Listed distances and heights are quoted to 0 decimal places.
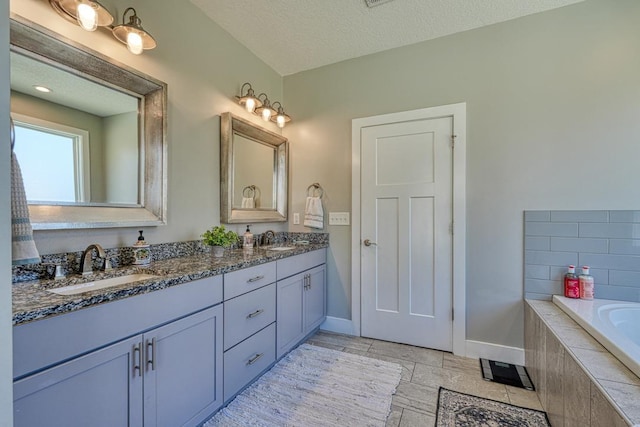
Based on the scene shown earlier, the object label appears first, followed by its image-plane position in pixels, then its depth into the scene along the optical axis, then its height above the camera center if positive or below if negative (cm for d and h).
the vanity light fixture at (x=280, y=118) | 280 +92
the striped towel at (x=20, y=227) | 81 -5
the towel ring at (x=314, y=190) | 286 +20
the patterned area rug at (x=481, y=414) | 155 -117
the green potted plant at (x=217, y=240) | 192 -20
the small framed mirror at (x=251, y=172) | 225 +34
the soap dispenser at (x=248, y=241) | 232 -26
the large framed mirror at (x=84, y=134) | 128 +40
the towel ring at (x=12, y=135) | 59 +17
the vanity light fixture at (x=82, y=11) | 131 +94
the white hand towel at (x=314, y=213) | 277 -3
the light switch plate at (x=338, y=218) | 275 -8
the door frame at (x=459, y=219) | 230 -8
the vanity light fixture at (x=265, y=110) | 256 +91
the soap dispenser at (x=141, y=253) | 159 -24
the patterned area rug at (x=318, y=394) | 159 -117
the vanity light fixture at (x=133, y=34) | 149 +94
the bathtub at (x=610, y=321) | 124 -61
